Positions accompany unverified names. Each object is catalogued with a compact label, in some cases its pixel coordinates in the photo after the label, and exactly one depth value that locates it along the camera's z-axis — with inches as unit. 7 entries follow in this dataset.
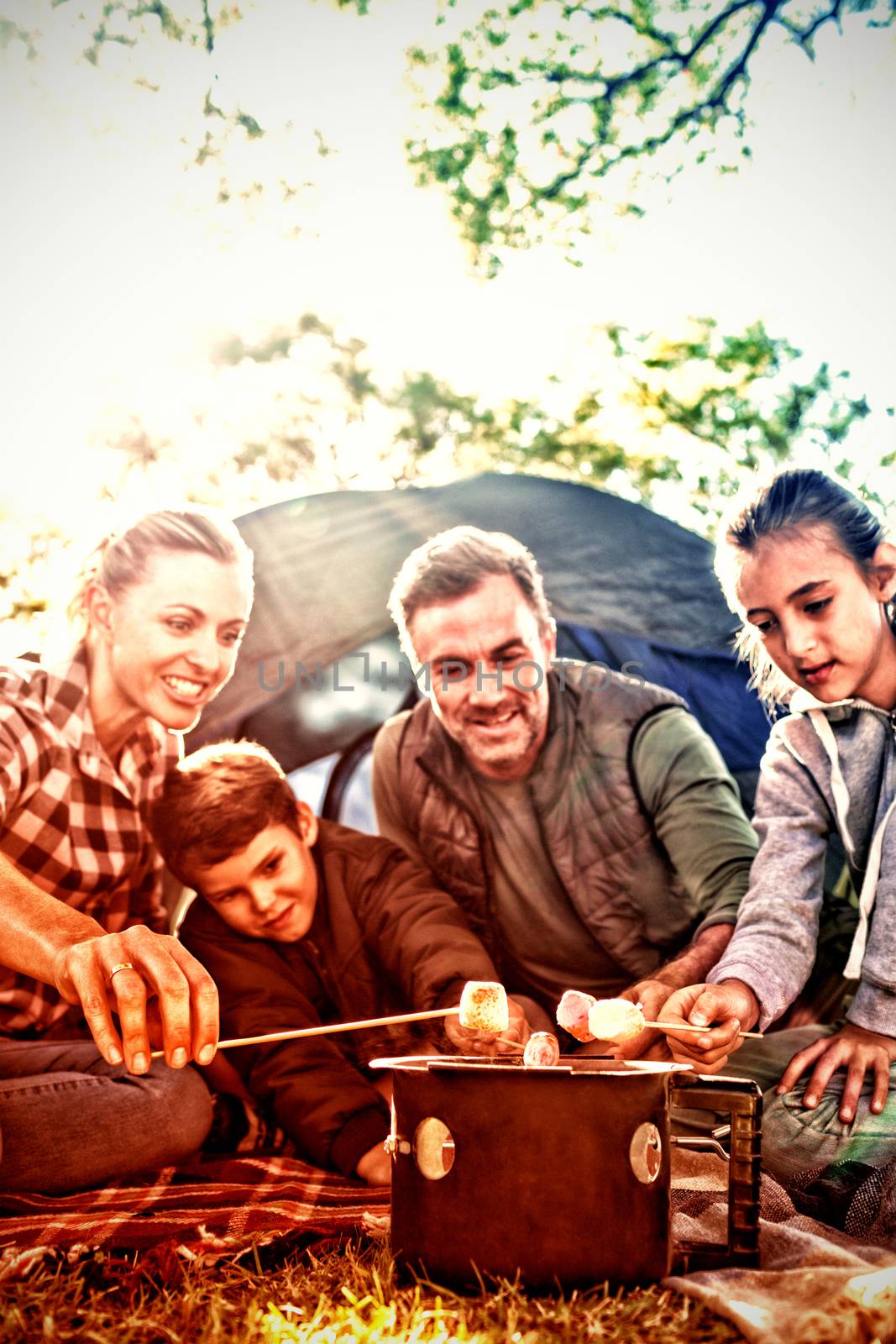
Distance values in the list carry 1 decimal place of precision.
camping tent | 146.4
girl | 103.0
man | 131.6
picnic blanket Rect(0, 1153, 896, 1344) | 62.5
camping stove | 66.2
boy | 124.6
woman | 102.6
